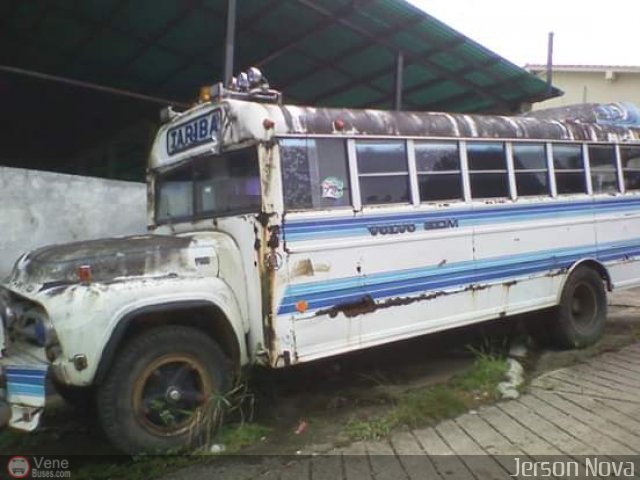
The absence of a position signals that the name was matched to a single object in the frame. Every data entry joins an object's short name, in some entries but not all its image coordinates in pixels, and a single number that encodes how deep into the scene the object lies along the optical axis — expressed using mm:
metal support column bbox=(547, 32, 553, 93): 10023
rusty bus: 3756
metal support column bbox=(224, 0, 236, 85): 7426
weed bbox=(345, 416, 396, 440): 4216
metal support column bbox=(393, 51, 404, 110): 9469
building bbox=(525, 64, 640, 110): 19938
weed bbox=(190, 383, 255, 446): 4062
